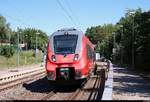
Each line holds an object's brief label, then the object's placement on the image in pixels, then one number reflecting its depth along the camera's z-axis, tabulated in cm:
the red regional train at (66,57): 2150
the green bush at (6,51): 8302
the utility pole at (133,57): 6072
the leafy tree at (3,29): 12912
